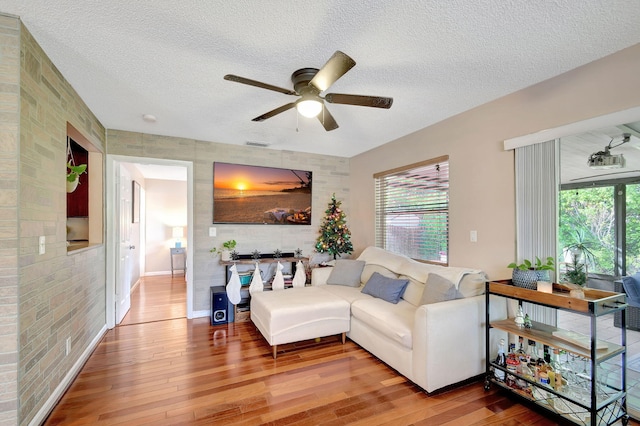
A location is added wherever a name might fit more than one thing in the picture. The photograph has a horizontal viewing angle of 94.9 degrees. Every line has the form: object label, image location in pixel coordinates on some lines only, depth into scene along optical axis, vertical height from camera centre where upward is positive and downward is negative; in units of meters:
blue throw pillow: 3.25 -0.86
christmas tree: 4.88 -0.35
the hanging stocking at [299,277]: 4.33 -0.94
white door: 3.97 -0.46
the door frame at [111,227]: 3.74 -0.16
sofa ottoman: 3.01 -1.10
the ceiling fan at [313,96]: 1.93 +0.87
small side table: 7.25 -0.99
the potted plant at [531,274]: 2.27 -0.47
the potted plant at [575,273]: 2.21 -0.46
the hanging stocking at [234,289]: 3.95 -1.01
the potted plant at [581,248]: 2.34 -0.28
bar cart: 1.90 -1.18
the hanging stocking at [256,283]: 4.01 -0.95
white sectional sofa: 2.37 -1.00
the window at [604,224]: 2.15 -0.08
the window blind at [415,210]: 3.55 +0.05
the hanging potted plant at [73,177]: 2.68 +0.35
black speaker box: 3.89 -1.24
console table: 4.09 -0.78
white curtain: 2.47 +0.08
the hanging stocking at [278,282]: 4.17 -0.97
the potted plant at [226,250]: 4.20 -0.52
